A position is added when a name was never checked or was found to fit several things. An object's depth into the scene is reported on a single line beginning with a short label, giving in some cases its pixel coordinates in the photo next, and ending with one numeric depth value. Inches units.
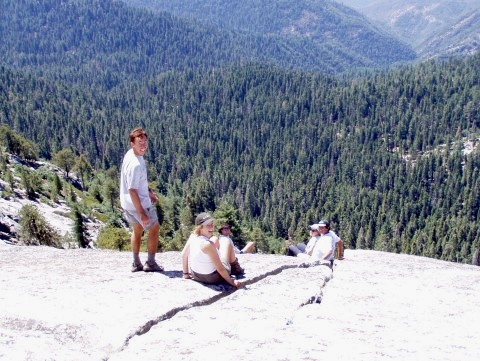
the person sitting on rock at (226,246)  480.2
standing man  438.0
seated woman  436.8
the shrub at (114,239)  1752.0
